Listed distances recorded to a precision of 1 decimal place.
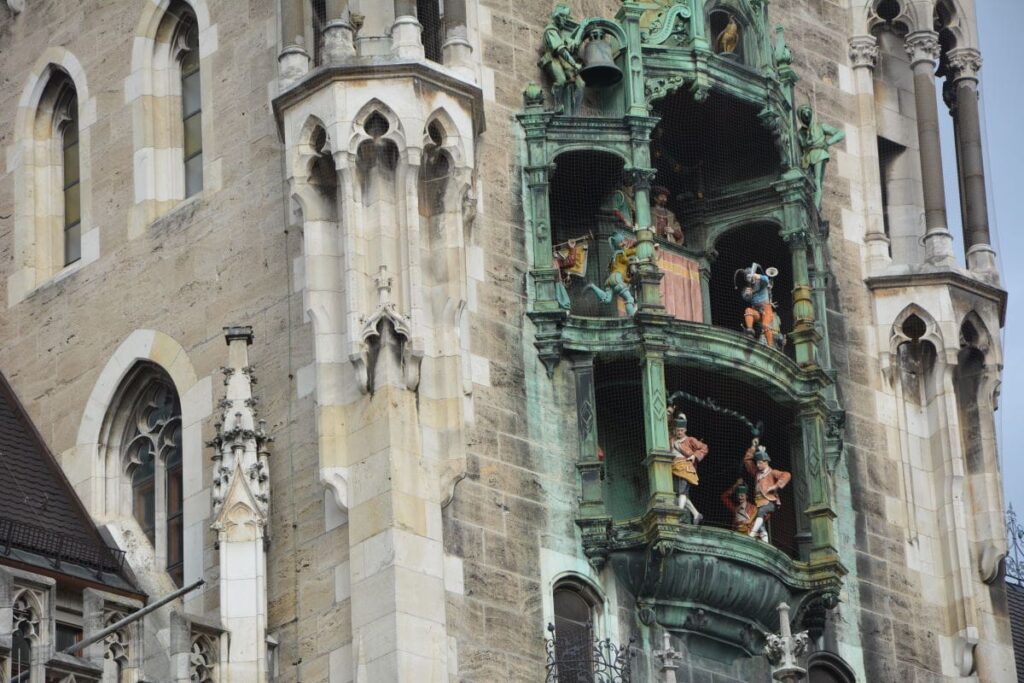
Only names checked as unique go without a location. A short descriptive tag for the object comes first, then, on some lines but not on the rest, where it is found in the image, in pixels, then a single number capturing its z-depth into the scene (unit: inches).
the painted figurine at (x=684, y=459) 1332.4
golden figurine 1427.2
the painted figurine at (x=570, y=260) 1365.7
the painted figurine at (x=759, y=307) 1395.2
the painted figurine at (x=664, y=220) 1402.6
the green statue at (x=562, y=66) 1380.4
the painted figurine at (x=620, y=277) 1350.9
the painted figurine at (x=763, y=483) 1362.0
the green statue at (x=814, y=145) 1434.5
